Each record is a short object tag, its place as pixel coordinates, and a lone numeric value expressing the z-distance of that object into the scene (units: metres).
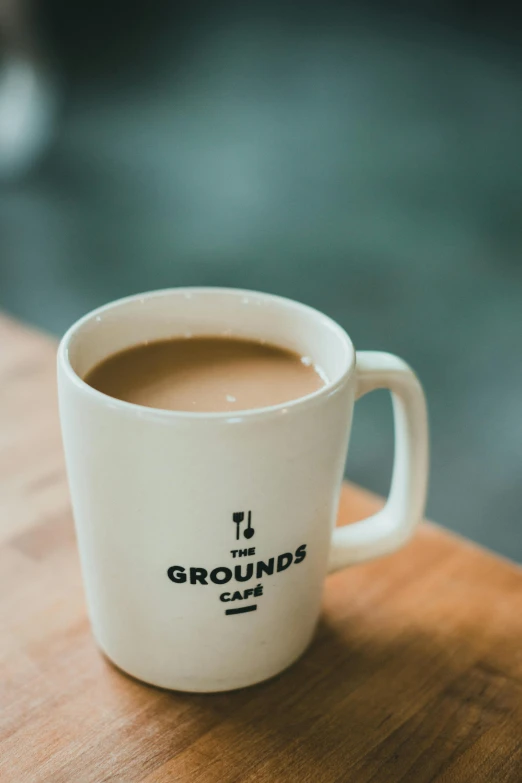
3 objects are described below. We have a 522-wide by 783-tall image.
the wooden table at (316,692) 0.43
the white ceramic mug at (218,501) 0.40
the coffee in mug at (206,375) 0.45
